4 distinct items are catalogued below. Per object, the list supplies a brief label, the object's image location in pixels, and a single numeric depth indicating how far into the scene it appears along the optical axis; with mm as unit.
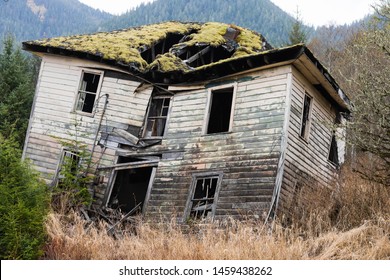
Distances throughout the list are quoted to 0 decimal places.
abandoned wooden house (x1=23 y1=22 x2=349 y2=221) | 13469
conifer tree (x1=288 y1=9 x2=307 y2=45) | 33812
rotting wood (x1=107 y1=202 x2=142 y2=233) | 12712
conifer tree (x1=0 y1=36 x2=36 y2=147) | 28542
